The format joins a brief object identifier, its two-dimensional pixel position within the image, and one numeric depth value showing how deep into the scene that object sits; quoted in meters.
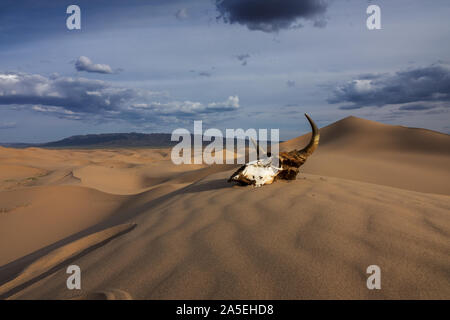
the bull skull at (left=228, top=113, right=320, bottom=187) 3.37
